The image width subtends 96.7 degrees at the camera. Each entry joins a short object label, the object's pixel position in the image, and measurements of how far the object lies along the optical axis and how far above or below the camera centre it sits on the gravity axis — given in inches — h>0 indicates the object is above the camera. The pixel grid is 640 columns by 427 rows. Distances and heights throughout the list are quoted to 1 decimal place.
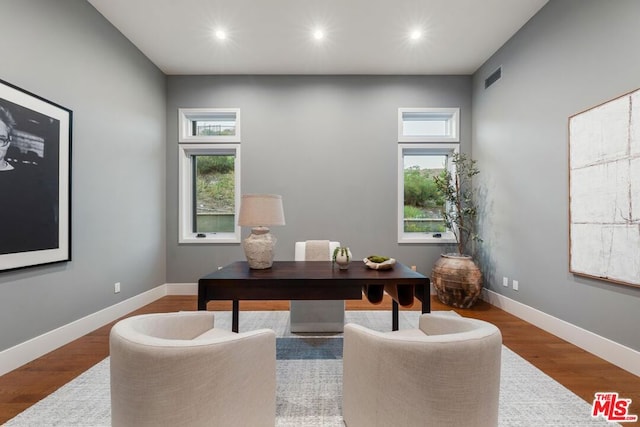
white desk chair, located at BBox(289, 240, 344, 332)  108.9 -39.5
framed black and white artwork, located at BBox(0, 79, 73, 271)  81.5 +10.2
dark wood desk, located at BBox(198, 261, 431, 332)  74.7 -19.6
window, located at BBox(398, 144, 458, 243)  172.4 +12.5
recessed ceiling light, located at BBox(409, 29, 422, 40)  127.7 +81.9
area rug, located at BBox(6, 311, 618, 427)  62.8 -45.8
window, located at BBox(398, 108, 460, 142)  167.0 +54.4
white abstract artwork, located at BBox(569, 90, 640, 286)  81.7 +7.6
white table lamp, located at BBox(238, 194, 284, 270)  84.4 -2.7
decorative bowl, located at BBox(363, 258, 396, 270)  86.9 -15.7
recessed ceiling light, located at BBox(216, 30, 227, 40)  127.7 +81.2
